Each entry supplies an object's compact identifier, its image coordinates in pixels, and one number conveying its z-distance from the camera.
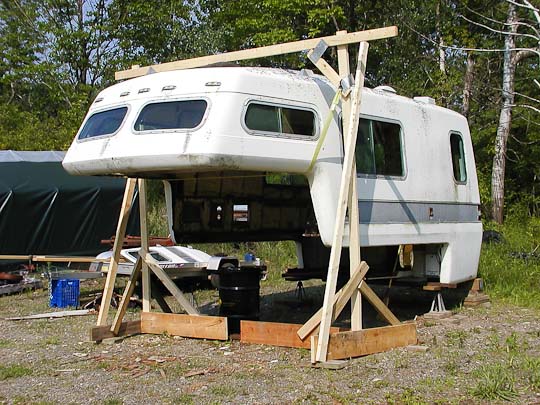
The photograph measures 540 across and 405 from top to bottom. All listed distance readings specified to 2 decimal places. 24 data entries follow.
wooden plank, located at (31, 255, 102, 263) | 12.86
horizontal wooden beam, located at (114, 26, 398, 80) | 7.63
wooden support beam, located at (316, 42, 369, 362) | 7.13
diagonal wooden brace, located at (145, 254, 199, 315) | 8.93
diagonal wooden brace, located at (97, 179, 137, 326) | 8.97
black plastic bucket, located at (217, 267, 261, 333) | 8.96
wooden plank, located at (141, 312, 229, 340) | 8.57
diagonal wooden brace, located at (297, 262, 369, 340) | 7.51
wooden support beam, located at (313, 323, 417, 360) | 7.29
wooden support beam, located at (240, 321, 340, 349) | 7.95
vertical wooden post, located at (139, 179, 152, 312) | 9.33
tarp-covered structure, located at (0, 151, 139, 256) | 16.59
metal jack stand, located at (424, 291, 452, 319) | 9.89
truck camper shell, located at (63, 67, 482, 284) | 7.43
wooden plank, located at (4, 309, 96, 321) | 10.81
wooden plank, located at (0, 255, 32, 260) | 13.42
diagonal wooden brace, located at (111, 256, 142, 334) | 8.85
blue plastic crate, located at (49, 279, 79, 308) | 11.87
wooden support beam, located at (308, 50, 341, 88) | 7.84
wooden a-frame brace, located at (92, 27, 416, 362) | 7.30
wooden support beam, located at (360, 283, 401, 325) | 7.83
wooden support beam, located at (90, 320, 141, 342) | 8.69
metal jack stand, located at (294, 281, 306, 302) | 11.61
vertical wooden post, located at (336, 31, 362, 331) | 7.77
